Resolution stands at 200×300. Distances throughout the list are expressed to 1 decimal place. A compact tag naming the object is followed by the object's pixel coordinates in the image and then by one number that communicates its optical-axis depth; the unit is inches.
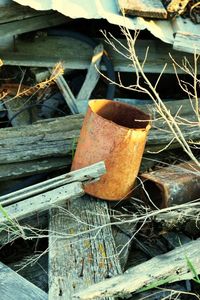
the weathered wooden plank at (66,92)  174.9
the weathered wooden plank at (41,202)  122.0
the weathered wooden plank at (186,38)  166.9
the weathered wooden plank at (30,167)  145.3
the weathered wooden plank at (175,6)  171.6
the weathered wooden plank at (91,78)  177.0
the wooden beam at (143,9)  166.9
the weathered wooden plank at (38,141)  144.9
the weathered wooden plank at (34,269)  120.7
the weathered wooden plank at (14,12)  170.9
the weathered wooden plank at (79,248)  110.3
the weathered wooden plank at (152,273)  103.3
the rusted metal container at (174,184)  131.8
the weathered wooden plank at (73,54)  181.9
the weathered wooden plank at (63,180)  126.6
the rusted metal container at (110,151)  131.3
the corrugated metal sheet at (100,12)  165.2
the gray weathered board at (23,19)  171.8
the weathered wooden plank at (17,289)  108.7
